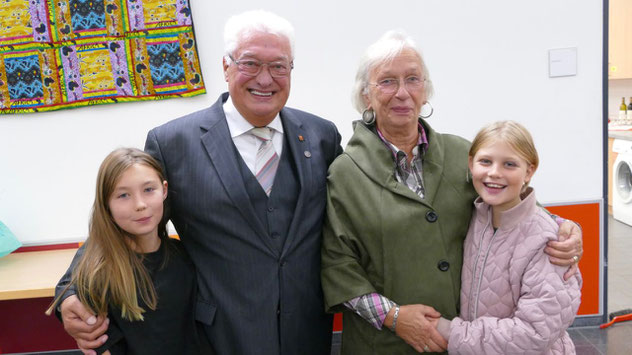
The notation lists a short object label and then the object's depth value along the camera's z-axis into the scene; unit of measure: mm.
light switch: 2658
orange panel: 2791
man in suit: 1426
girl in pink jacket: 1252
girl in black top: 1404
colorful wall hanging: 2605
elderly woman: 1414
